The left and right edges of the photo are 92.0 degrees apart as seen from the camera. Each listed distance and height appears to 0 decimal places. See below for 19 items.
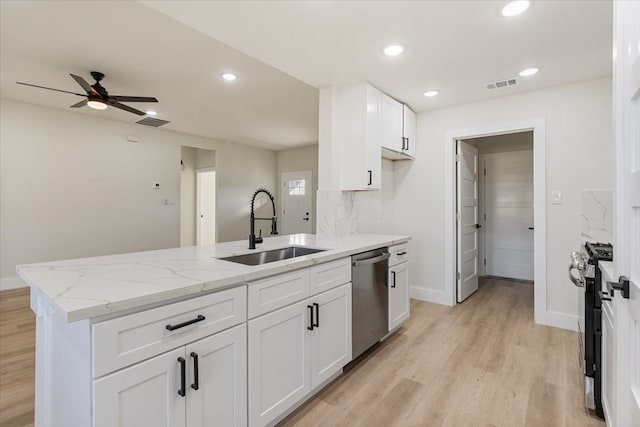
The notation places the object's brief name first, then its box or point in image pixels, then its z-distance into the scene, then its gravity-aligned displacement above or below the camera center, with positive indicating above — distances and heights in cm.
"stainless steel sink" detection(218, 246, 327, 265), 206 -29
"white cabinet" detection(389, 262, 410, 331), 267 -72
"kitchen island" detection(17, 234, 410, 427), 99 -49
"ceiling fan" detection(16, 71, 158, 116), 317 +123
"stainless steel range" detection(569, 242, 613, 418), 168 -64
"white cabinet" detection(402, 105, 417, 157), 361 +101
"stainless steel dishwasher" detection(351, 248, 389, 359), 223 -65
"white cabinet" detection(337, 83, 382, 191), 301 +79
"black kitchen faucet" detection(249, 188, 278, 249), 217 -17
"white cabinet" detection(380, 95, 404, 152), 322 +98
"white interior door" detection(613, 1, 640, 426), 98 +5
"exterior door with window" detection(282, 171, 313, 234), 709 +32
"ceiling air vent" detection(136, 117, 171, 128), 491 +153
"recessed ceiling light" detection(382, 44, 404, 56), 234 +128
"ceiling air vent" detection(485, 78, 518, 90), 297 +128
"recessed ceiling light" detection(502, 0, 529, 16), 182 +125
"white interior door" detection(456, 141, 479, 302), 376 -6
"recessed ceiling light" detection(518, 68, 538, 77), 272 +128
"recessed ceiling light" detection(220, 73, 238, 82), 324 +148
